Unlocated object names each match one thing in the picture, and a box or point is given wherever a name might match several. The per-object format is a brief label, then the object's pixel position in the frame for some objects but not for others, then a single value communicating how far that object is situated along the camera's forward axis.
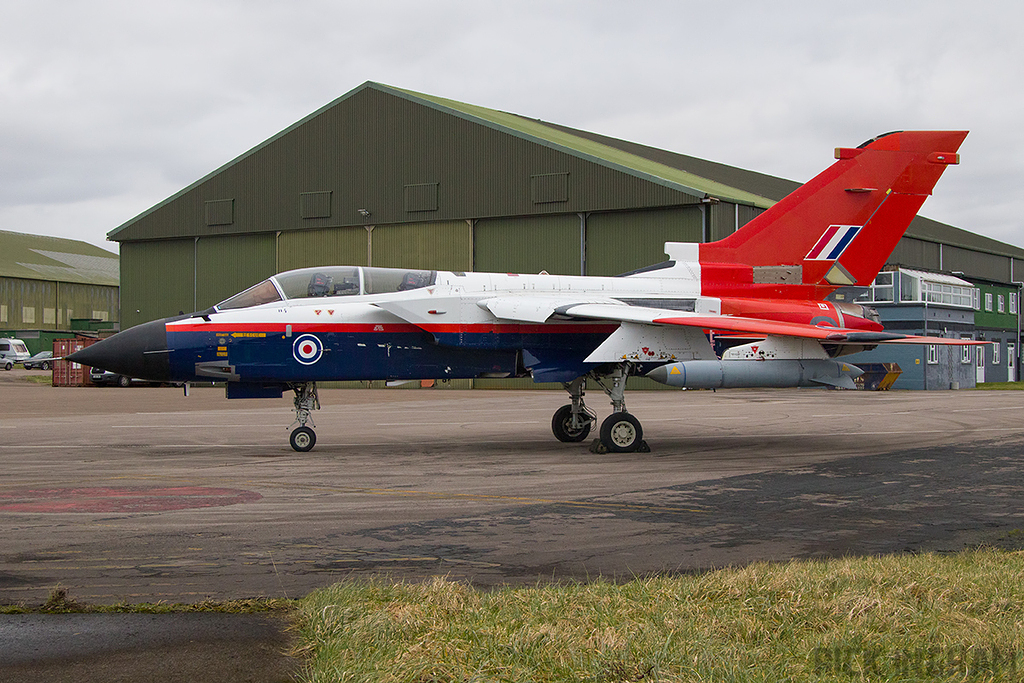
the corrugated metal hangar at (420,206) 38.16
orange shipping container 45.69
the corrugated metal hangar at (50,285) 82.38
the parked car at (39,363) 66.44
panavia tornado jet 13.82
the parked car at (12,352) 70.88
